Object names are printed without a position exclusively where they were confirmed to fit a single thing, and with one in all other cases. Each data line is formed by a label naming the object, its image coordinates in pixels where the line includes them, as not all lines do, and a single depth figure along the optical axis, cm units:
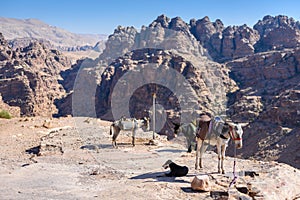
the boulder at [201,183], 988
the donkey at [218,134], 1096
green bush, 3079
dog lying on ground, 1135
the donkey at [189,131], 1582
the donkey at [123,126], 1739
